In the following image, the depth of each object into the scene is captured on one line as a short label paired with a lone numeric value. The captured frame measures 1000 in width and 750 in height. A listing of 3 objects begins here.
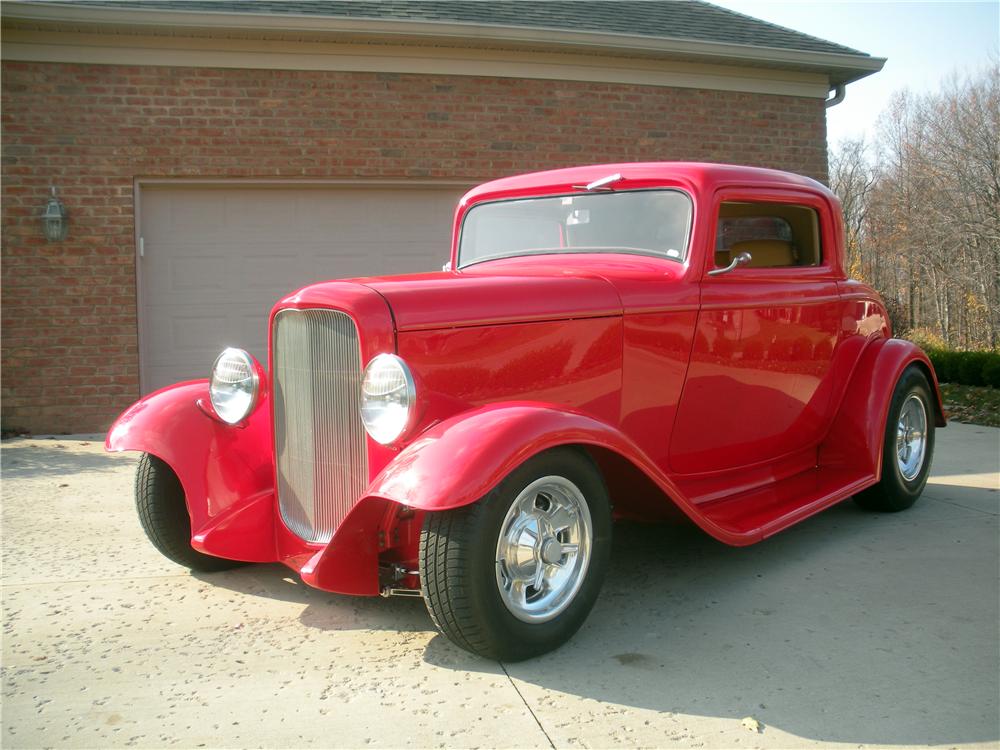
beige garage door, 7.99
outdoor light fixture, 7.57
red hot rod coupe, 2.83
